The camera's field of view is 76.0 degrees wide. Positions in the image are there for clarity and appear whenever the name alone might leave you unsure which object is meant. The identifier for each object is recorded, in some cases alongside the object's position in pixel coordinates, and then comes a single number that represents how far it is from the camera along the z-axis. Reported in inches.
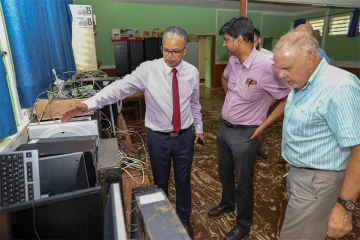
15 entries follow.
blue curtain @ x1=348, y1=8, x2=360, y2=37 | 256.6
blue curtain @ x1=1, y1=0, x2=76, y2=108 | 59.6
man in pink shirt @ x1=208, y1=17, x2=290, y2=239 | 58.6
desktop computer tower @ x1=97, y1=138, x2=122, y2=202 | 39.8
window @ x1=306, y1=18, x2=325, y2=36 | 300.3
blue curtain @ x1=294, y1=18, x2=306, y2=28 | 311.0
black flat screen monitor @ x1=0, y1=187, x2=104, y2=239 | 23.1
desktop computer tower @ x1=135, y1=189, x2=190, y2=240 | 23.0
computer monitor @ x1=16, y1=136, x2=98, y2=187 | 36.0
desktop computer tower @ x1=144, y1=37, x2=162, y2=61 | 204.4
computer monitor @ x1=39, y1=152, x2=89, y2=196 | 33.2
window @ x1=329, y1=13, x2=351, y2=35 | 273.0
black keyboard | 29.5
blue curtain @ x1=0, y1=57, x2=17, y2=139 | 46.6
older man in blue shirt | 35.6
